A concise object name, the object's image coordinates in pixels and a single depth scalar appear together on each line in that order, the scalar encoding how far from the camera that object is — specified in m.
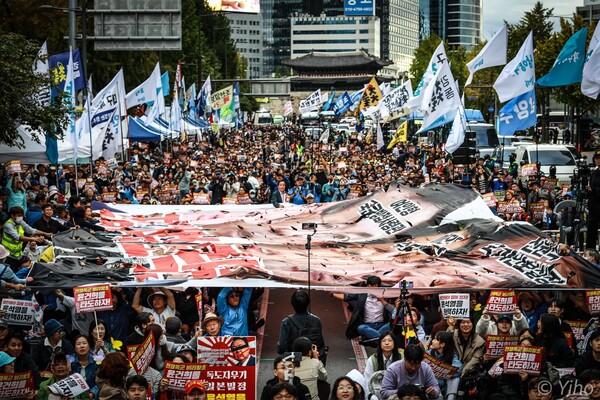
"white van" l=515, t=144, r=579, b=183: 34.64
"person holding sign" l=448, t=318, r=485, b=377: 11.91
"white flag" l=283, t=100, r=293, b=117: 64.85
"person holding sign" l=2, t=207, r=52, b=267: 17.02
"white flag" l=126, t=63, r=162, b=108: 35.69
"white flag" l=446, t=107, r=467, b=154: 27.08
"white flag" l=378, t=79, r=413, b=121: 39.09
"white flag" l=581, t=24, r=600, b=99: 19.69
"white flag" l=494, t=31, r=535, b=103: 24.50
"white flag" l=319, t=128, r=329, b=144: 52.75
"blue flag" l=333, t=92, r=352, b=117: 53.25
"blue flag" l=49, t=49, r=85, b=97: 28.78
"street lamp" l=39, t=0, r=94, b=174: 29.45
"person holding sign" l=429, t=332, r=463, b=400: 11.52
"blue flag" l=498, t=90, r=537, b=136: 24.33
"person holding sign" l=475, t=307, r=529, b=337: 12.23
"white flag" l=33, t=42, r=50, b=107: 25.28
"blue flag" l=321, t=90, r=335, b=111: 66.76
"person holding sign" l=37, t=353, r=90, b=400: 10.49
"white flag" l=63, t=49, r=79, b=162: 25.98
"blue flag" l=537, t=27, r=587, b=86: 22.19
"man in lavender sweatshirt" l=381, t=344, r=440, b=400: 10.31
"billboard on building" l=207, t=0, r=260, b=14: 165.38
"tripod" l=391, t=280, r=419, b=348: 12.33
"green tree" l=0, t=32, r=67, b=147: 23.42
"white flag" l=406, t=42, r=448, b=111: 30.94
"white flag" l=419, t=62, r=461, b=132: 27.62
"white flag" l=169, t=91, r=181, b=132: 44.48
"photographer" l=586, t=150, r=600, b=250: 18.00
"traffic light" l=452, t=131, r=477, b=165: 26.52
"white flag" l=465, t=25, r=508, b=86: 27.05
